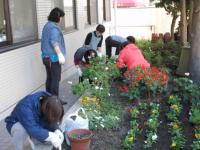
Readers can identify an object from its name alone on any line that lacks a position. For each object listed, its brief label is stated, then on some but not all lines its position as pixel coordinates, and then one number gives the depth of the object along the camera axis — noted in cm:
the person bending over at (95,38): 810
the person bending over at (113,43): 936
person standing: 635
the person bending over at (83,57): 745
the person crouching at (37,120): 347
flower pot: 447
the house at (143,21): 2052
